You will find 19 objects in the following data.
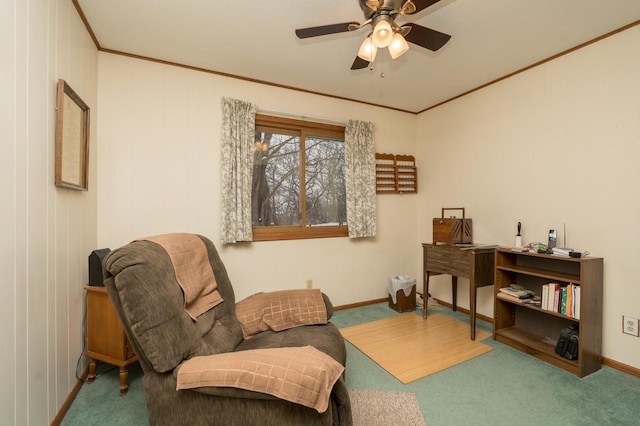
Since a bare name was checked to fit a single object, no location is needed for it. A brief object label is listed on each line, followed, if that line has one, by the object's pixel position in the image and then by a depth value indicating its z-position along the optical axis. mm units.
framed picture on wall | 1583
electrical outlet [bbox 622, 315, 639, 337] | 2043
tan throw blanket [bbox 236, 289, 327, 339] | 1863
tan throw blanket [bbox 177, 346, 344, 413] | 1001
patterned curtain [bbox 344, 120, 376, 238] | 3332
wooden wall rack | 3617
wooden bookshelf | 2045
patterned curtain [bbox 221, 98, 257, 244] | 2730
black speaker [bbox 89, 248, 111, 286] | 1916
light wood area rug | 2172
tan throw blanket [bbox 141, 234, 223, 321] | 1499
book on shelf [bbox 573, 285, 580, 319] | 2076
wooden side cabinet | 1818
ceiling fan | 1472
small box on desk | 2920
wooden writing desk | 2596
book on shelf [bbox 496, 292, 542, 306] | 2388
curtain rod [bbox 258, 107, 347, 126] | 2990
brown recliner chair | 1062
